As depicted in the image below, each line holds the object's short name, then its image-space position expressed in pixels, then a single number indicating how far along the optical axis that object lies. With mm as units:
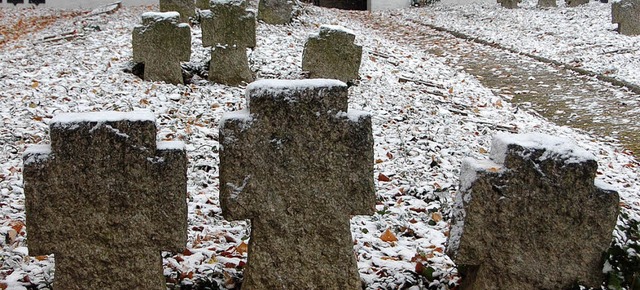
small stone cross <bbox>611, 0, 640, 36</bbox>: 13508
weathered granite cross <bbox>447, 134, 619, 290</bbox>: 2797
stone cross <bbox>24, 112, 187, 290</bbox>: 2658
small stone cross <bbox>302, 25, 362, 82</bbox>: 7945
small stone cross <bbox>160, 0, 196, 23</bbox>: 11289
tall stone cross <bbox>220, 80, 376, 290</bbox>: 2785
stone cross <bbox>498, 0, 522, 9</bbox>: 19719
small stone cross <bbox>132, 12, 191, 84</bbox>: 7496
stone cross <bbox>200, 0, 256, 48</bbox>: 7863
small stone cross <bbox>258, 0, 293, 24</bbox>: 11922
